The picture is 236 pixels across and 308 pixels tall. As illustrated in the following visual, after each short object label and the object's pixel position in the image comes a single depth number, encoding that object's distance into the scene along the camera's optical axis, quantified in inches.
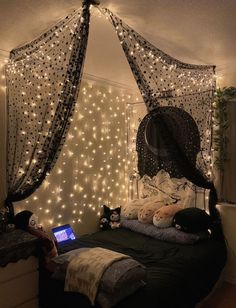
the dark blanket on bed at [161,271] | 83.2
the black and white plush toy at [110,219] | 157.5
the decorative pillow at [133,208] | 154.6
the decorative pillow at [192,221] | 127.2
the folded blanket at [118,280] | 76.5
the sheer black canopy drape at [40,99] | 84.9
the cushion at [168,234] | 125.1
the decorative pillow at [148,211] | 145.0
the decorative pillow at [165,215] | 136.6
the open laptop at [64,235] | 133.3
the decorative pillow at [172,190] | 147.1
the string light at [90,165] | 139.6
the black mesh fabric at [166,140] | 98.2
